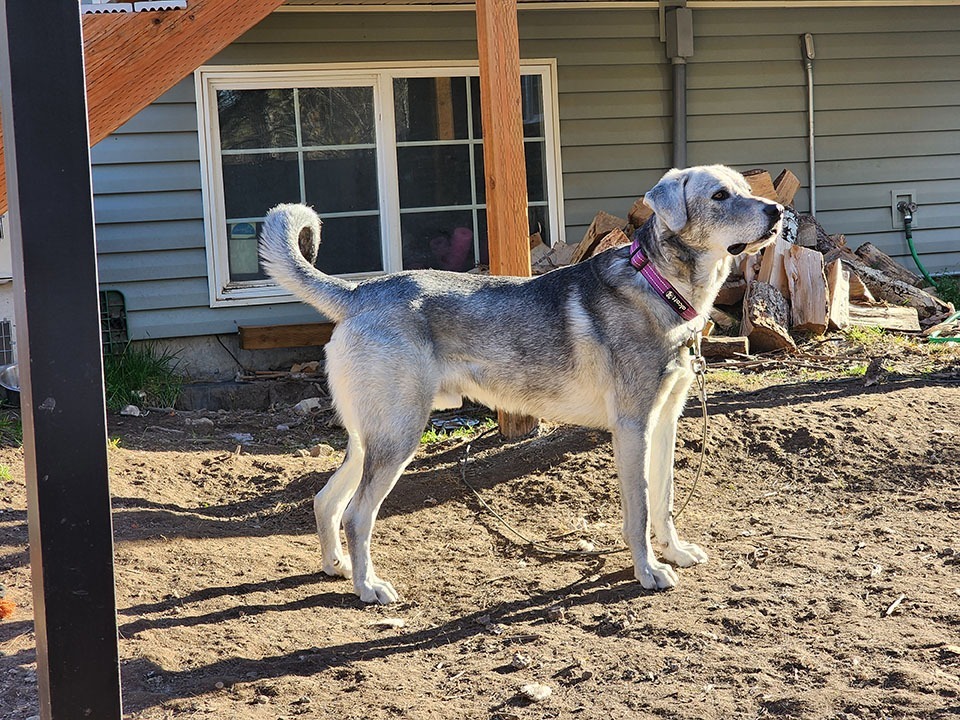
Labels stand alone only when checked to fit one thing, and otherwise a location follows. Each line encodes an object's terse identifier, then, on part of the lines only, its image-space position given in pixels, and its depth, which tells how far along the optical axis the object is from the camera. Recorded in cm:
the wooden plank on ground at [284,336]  823
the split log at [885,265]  961
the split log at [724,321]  820
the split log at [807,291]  809
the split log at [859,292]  882
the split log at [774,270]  826
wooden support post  556
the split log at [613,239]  809
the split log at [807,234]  927
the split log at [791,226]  899
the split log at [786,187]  938
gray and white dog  416
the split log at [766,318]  778
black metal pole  219
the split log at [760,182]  889
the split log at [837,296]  827
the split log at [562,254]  845
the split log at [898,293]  909
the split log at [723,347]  753
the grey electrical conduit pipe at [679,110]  944
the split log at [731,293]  841
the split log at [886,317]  856
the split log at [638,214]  862
